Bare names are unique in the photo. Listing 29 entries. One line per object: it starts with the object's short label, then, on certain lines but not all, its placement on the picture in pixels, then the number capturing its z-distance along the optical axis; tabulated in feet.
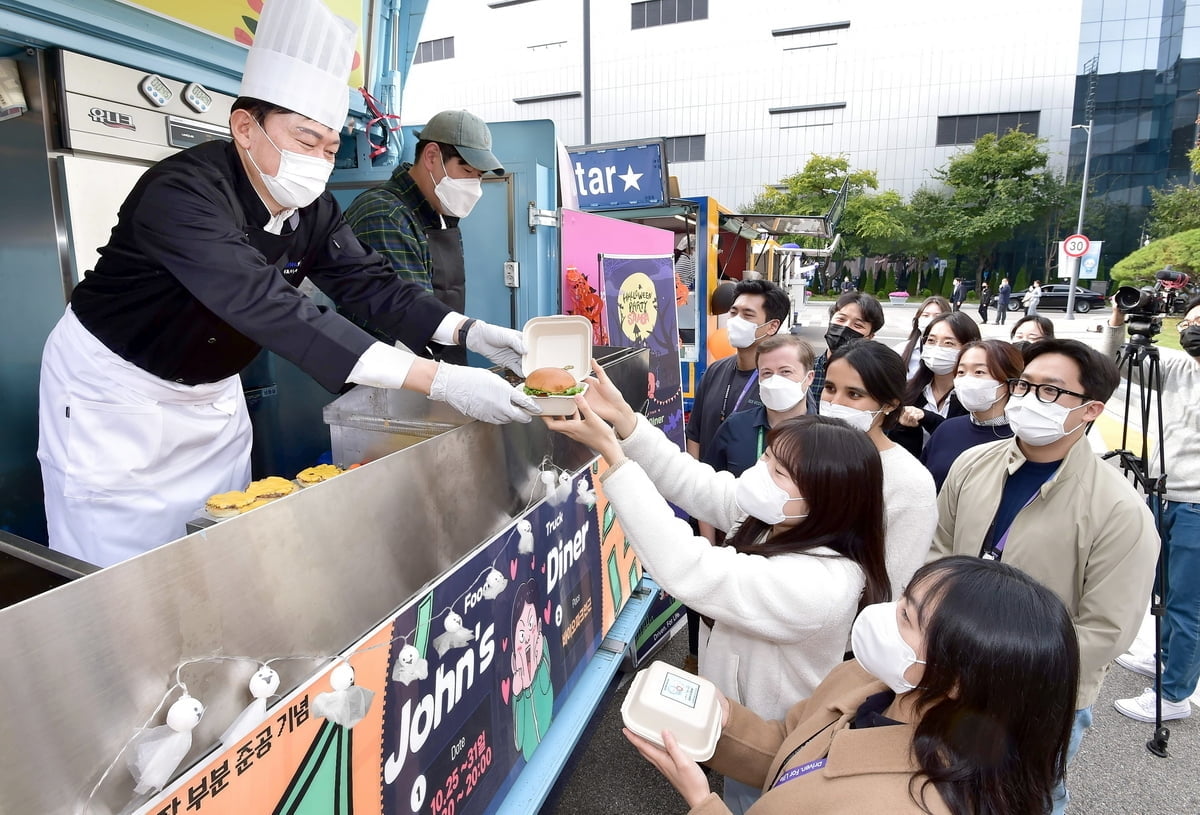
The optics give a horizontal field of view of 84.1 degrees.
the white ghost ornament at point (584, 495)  7.70
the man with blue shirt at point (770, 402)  9.02
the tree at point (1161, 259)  60.03
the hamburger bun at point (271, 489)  4.99
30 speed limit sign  51.13
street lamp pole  61.60
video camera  9.68
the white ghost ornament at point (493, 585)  5.39
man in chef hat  5.38
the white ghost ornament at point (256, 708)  3.19
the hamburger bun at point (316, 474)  5.48
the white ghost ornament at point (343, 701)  3.56
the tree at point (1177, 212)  76.38
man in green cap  9.04
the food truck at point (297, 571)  2.89
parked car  82.28
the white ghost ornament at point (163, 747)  2.83
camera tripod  9.17
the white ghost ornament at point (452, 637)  4.73
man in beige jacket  6.02
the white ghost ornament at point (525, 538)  5.99
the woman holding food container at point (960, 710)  3.51
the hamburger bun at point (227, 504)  4.79
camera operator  9.91
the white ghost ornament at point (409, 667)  4.26
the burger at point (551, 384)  5.94
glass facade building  106.32
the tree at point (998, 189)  98.63
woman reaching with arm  5.17
